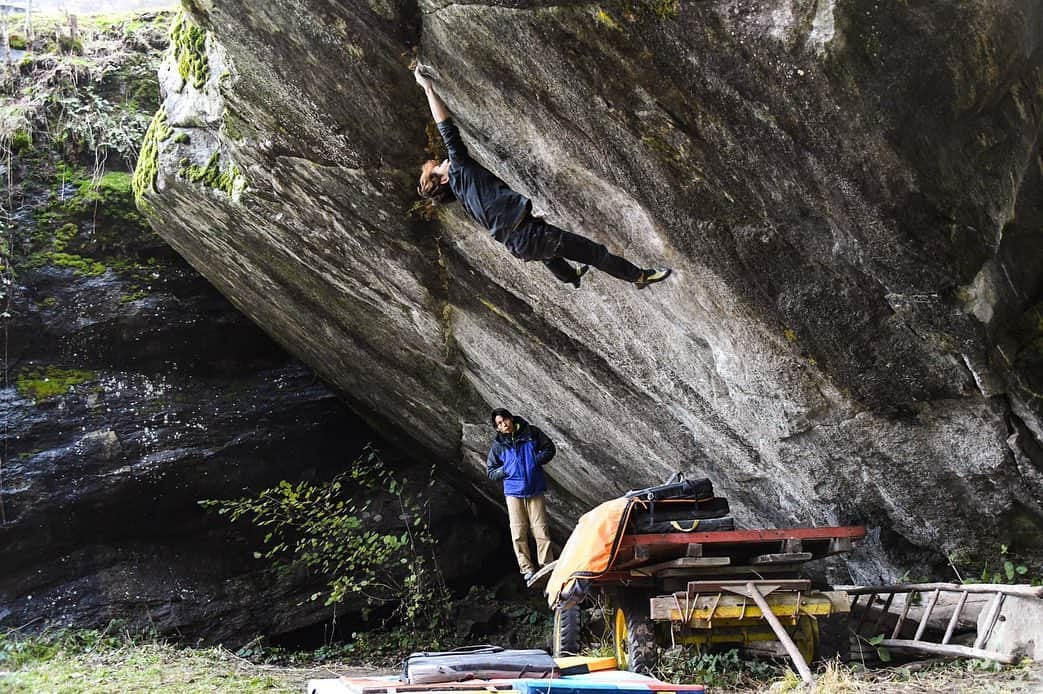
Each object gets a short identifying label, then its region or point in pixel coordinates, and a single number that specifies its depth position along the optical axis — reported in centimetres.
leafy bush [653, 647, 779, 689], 612
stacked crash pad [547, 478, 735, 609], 610
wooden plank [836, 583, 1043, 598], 568
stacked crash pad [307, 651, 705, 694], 469
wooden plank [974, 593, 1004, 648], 601
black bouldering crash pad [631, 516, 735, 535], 620
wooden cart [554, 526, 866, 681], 613
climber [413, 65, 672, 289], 555
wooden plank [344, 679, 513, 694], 499
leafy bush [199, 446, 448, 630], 1184
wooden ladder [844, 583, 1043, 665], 588
